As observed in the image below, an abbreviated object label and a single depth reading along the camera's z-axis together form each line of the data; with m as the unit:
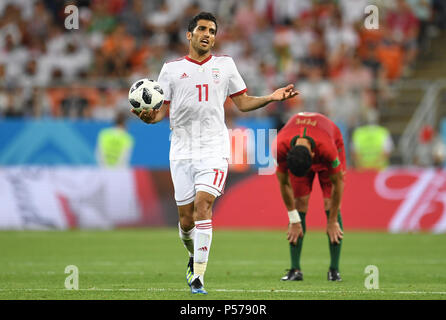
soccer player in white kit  9.51
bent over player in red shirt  10.87
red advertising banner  19.12
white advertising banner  19.70
